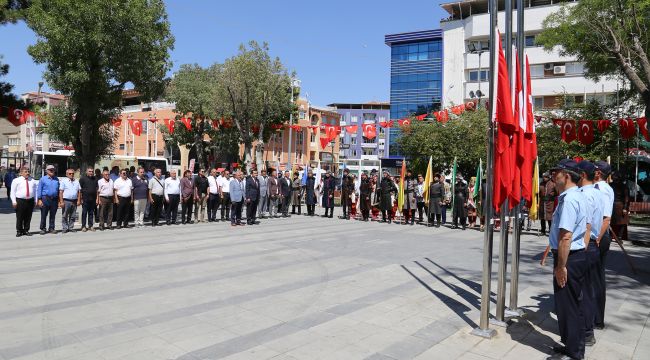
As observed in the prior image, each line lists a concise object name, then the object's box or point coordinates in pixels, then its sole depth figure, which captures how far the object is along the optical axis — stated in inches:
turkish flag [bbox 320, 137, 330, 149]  1110.5
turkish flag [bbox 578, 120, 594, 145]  881.5
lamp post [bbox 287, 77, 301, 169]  1301.4
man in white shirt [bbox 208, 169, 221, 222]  663.1
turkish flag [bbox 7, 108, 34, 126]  739.4
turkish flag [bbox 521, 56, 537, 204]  230.2
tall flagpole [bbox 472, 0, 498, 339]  206.4
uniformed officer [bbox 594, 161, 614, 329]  224.5
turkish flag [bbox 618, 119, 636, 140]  830.5
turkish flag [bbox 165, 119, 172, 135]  1352.4
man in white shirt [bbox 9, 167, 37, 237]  488.4
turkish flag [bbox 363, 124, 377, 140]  1105.4
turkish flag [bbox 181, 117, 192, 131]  1366.9
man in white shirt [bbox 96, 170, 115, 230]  548.7
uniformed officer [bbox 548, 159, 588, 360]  178.1
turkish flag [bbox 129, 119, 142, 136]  1449.7
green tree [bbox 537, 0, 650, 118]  538.9
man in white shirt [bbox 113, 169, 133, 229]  561.0
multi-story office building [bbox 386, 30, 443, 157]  2052.2
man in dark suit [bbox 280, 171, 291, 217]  770.8
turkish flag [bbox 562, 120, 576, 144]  891.4
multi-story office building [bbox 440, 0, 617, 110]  1539.1
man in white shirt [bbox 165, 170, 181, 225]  605.6
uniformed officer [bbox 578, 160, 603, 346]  182.1
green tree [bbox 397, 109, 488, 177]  1099.9
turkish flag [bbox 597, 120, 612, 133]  853.8
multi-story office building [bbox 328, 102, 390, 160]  3464.6
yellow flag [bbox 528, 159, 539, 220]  525.3
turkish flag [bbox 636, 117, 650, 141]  840.7
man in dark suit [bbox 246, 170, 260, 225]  644.7
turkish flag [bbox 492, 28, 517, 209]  204.5
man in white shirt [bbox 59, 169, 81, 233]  519.5
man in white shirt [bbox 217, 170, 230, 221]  677.3
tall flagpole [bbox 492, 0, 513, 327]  212.9
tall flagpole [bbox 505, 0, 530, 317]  227.8
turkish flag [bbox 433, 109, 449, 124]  1066.7
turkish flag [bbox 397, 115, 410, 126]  1201.0
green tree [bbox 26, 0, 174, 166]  555.2
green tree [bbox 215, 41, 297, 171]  1223.5
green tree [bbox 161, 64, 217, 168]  1524.4
